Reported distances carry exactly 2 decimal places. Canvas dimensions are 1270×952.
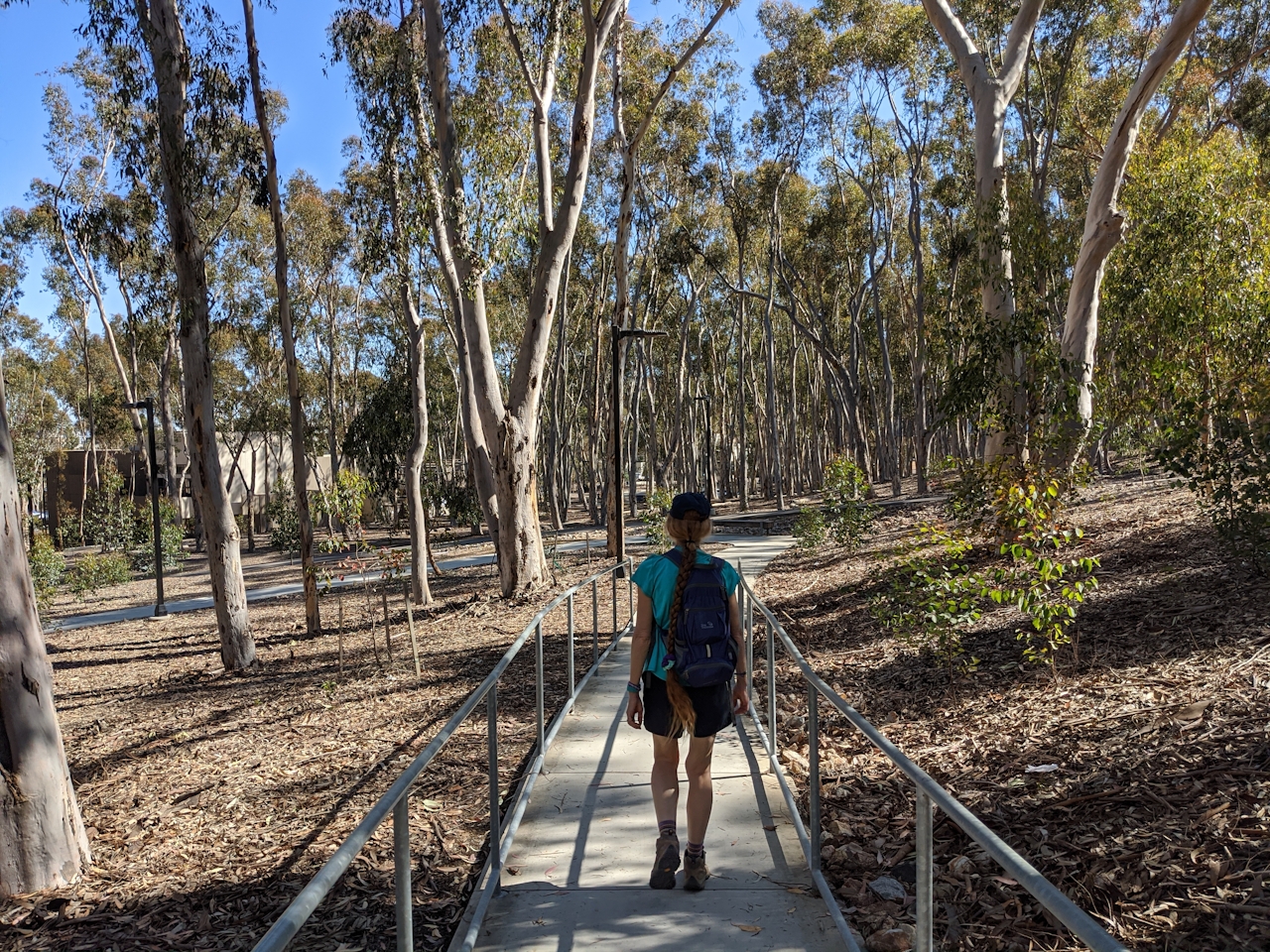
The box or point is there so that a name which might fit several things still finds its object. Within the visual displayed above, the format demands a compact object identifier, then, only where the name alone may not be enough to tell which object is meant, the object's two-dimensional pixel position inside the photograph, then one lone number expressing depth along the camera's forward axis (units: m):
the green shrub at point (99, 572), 23.03
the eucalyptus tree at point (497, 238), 13.47
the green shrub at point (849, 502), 16.78
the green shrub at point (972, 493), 6.97
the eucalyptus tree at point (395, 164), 15.09
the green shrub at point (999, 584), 6.16
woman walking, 3.80
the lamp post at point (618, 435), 15.76
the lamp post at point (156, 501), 19.89
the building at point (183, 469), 47.78
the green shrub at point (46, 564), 19.22
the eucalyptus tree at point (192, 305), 10.36
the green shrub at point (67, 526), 38.05
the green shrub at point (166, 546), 30.39
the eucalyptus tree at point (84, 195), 24.58
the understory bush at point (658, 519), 18.70
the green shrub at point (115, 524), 31.70
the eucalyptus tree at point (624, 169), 16.92
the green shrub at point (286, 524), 31.22
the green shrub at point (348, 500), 13.27
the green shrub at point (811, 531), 17.62
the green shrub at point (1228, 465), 6.48
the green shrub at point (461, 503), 29.50
